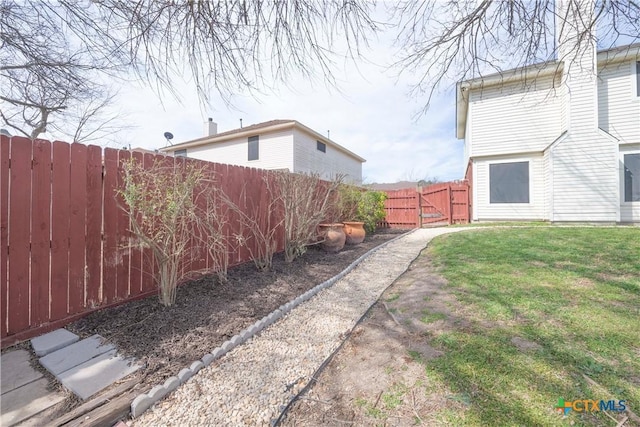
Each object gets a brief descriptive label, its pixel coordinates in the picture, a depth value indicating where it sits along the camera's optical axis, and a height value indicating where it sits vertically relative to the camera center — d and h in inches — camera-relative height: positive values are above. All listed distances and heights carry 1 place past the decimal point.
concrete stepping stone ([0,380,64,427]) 69.8 -49.8
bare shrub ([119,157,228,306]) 127.5 +2.7
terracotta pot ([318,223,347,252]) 276.4 -21.8
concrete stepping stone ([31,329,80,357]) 96.4 -45.4
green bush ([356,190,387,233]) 402.0 +9.7
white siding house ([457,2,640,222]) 350.9 +89.6
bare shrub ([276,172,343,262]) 230.2 +4.0
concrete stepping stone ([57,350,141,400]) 80.4 -48.6
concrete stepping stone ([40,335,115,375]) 88.9 -47.0
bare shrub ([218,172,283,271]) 200.4 -4.9
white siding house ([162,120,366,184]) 618.5 +168.4
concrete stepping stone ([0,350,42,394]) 81.8 -48.2
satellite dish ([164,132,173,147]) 752.5 +215.6
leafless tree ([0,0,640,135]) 94.1 +66.3
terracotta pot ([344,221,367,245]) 321.1 -18.9
